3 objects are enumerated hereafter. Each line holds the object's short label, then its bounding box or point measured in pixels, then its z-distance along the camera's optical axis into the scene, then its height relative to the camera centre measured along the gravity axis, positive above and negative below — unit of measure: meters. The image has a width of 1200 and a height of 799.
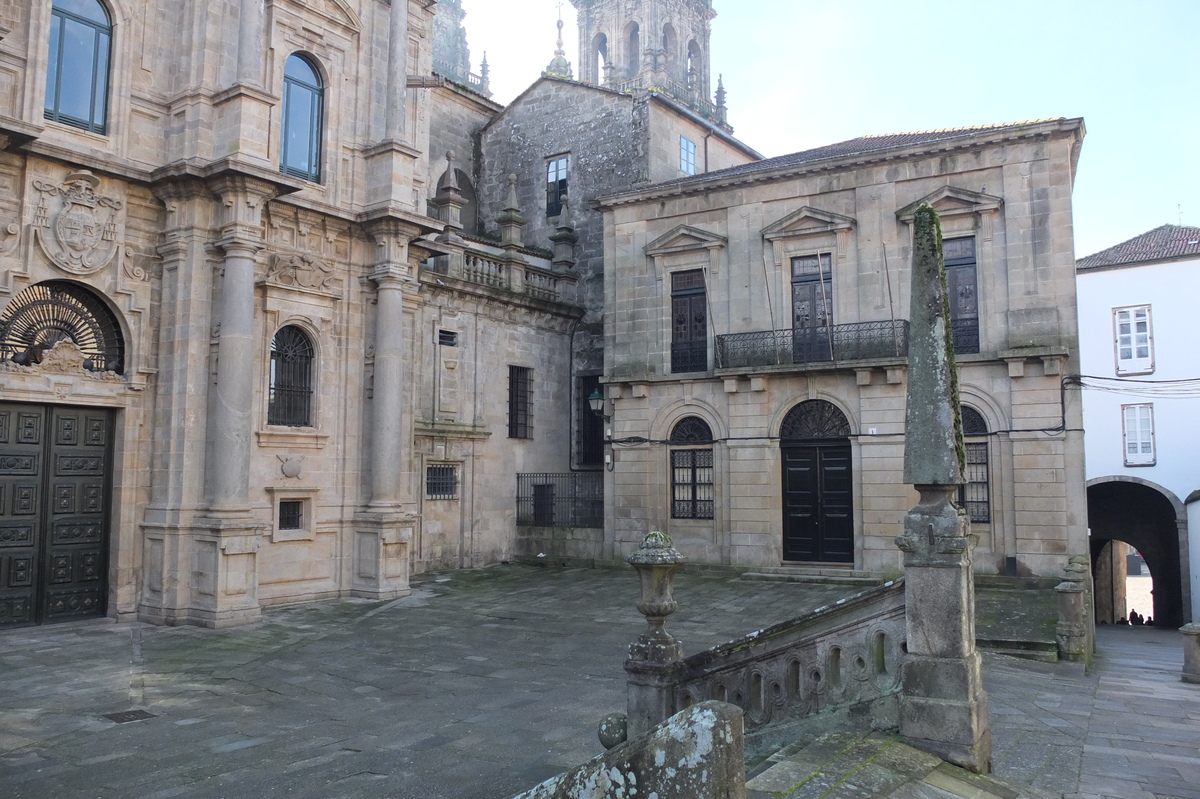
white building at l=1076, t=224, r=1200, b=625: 27.19 +2.34
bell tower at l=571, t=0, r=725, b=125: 43.06 +21.03
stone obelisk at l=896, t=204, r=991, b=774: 5.64 -0.61
